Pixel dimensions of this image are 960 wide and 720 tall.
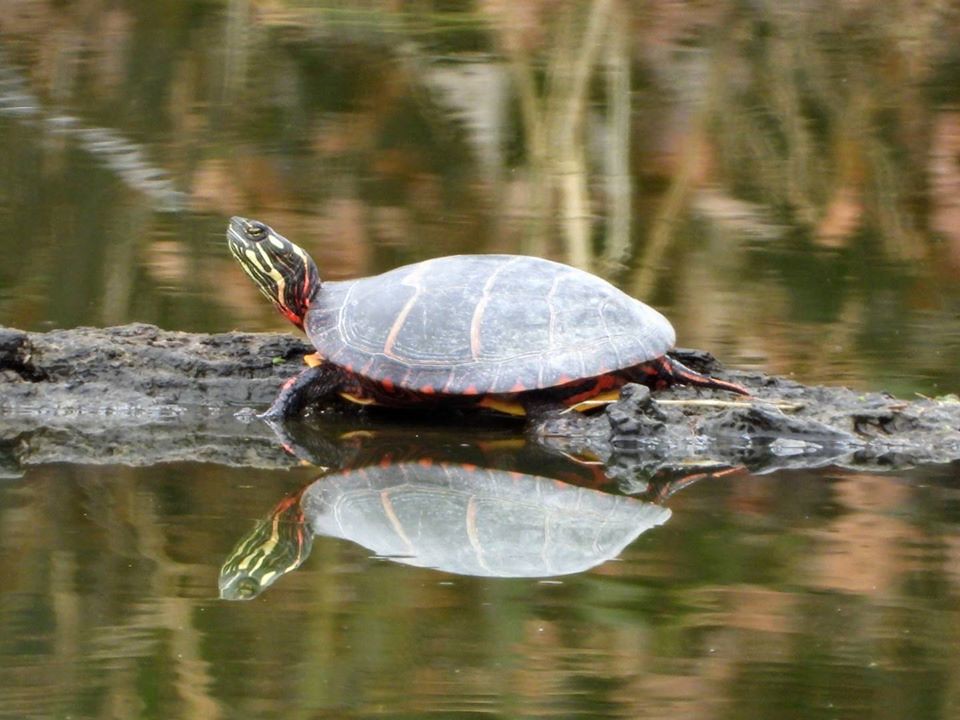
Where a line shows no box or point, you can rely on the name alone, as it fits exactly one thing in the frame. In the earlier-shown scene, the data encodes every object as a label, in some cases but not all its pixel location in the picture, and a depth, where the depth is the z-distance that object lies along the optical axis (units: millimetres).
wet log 11414
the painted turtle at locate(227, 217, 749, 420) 11937
